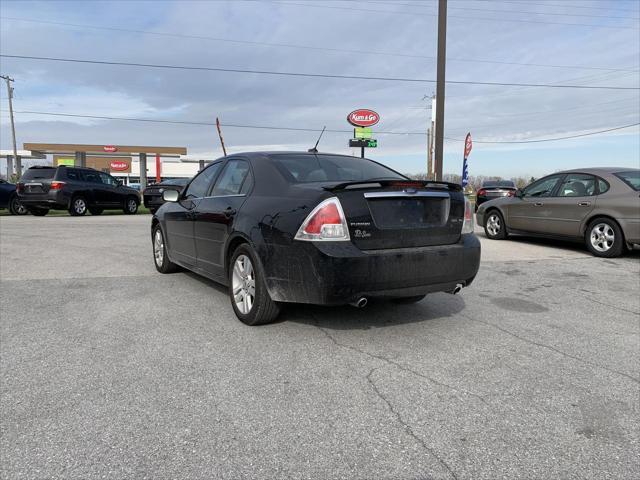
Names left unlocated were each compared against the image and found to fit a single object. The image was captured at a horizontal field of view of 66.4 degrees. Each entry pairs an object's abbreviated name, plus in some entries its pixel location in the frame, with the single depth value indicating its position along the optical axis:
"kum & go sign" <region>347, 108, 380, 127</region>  28.59
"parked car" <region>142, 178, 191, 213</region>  18.73
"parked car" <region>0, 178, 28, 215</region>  17.19
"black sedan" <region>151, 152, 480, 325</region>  3.61
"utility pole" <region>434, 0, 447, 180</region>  16.94
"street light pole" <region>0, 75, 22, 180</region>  46.97
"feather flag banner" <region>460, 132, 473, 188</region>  19.64
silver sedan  8.05
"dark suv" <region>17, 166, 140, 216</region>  15.86
